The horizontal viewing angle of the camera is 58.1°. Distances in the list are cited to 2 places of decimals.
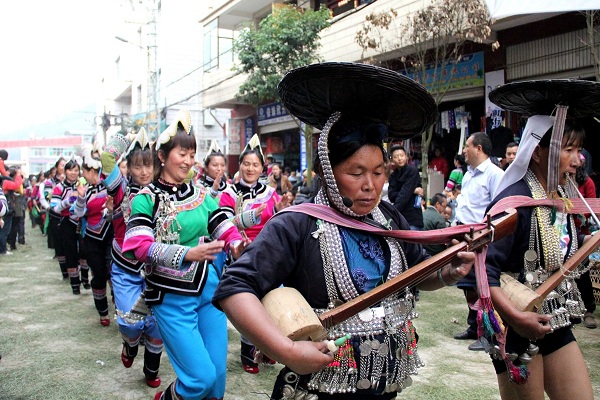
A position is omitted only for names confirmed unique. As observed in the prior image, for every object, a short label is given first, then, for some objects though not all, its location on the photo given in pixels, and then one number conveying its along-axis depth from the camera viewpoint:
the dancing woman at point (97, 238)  6.66
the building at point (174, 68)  28.44
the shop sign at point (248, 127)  21.73
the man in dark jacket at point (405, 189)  7.43
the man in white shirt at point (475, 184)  5.74
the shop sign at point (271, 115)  19.03
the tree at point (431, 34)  9.27
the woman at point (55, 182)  9.43
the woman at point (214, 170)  6.38
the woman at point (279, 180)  14.04
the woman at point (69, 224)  8.30
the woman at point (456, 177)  8.98
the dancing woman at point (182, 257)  3.34
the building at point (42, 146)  85.62
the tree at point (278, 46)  14.12
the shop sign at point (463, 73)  11.34
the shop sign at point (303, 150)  17.16
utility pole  27.22
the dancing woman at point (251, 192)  5.62
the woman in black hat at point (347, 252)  2.00
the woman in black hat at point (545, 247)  2.69
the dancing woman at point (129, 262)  4.56
